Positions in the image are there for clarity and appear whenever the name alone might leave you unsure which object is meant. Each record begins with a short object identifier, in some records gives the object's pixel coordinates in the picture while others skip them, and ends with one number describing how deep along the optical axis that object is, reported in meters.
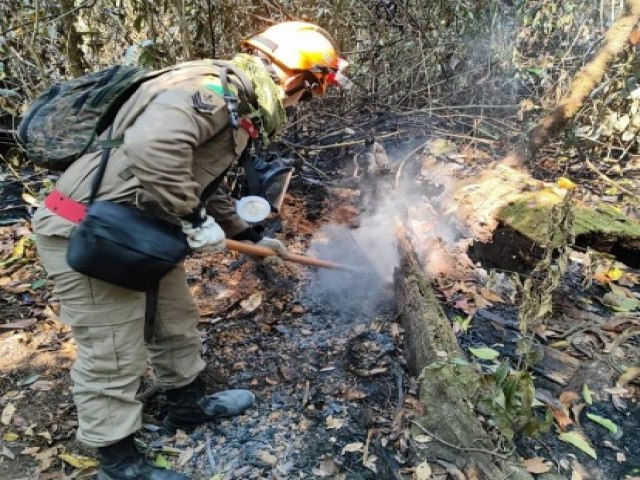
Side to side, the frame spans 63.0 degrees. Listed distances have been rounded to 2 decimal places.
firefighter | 2.25
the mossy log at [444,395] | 2.44
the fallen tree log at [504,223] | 4.00
